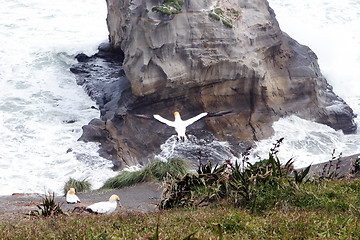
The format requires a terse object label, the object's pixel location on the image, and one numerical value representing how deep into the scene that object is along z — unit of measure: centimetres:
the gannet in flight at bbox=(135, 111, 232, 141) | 2552
